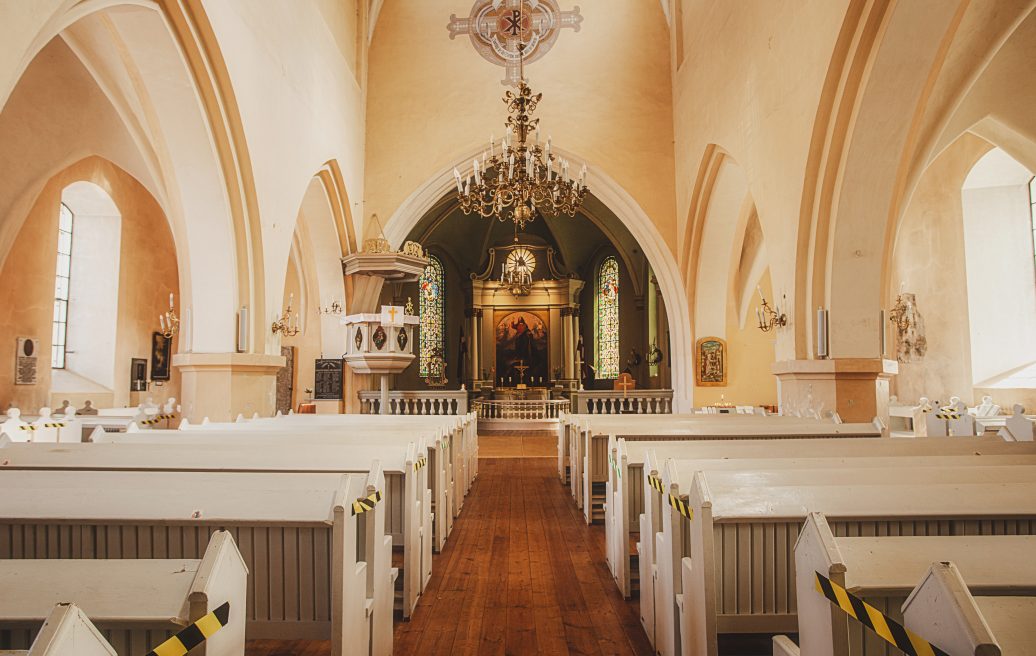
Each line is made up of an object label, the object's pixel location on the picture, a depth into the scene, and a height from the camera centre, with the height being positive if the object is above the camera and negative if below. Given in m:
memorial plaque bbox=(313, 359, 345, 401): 11.02 -0.17
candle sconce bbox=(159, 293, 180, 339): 7.05 +0.50
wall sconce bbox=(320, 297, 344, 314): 10.80 +1.00
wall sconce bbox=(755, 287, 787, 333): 6.88 +0.54
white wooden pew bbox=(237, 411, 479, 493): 5.52 -0.47
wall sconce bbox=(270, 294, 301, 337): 7.32 +0.50
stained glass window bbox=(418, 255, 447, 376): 18.31 +1.60
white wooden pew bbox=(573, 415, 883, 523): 4.52 -0.45
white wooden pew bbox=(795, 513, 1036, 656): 1.38 -0.44
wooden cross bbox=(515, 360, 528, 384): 19.06 +0.00
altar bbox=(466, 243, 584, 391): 18.78 +1.21
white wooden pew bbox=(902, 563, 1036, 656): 0.98 -0.40
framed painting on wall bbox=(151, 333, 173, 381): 10.91 +0.24
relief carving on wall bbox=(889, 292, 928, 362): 10.76 +0.54
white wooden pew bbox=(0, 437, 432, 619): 3.05 -0.44
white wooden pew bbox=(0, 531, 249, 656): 1.29 -0.45
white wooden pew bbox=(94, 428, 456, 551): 3.83 -0.43
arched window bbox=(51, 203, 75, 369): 9.80 +1.18
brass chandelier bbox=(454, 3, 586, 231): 6.88 +2.08
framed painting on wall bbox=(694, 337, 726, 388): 10.92 +0.07
